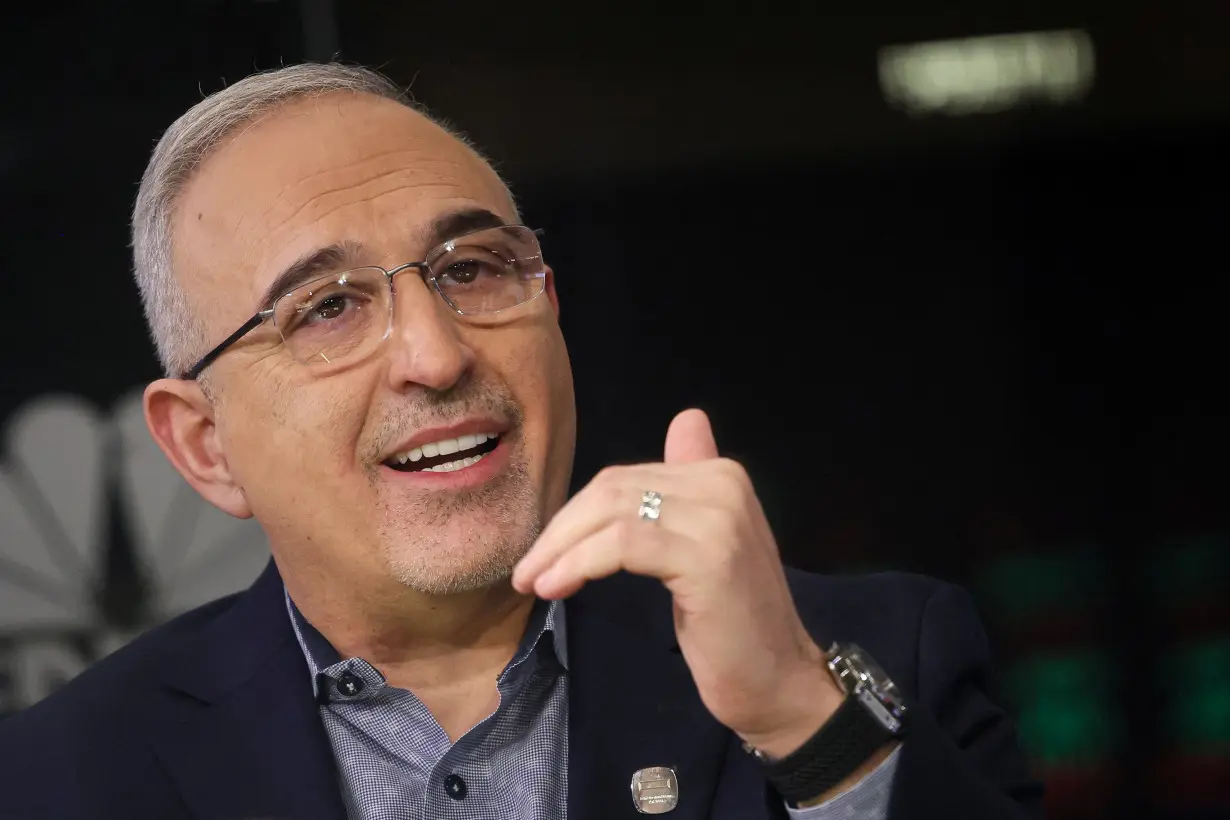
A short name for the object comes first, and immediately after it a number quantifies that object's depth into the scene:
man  3.08
